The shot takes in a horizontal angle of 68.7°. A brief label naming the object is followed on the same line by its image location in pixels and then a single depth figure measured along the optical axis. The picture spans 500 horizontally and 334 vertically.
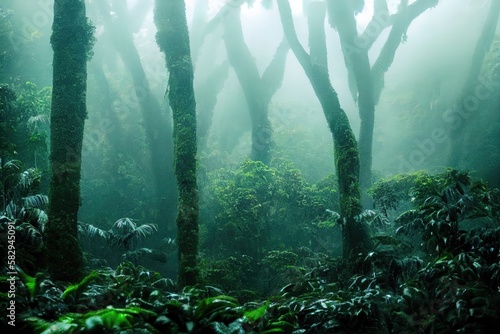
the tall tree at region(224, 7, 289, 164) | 18.61
